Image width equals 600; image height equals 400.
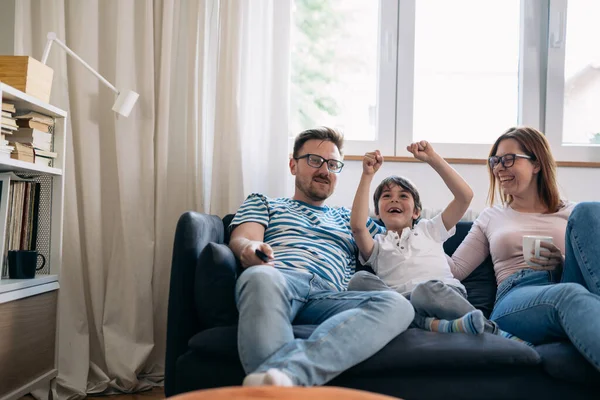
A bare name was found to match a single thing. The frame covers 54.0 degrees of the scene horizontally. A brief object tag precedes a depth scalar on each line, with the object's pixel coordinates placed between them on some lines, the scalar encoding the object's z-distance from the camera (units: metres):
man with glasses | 1.45
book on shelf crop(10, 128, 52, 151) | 2.06
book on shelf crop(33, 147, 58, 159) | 2.09
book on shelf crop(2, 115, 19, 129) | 1.93
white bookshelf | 1.87
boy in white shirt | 2.01
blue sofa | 1.53
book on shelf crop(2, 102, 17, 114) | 1.95
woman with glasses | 1.58
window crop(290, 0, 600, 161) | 2.82
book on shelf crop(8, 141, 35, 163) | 1.99
